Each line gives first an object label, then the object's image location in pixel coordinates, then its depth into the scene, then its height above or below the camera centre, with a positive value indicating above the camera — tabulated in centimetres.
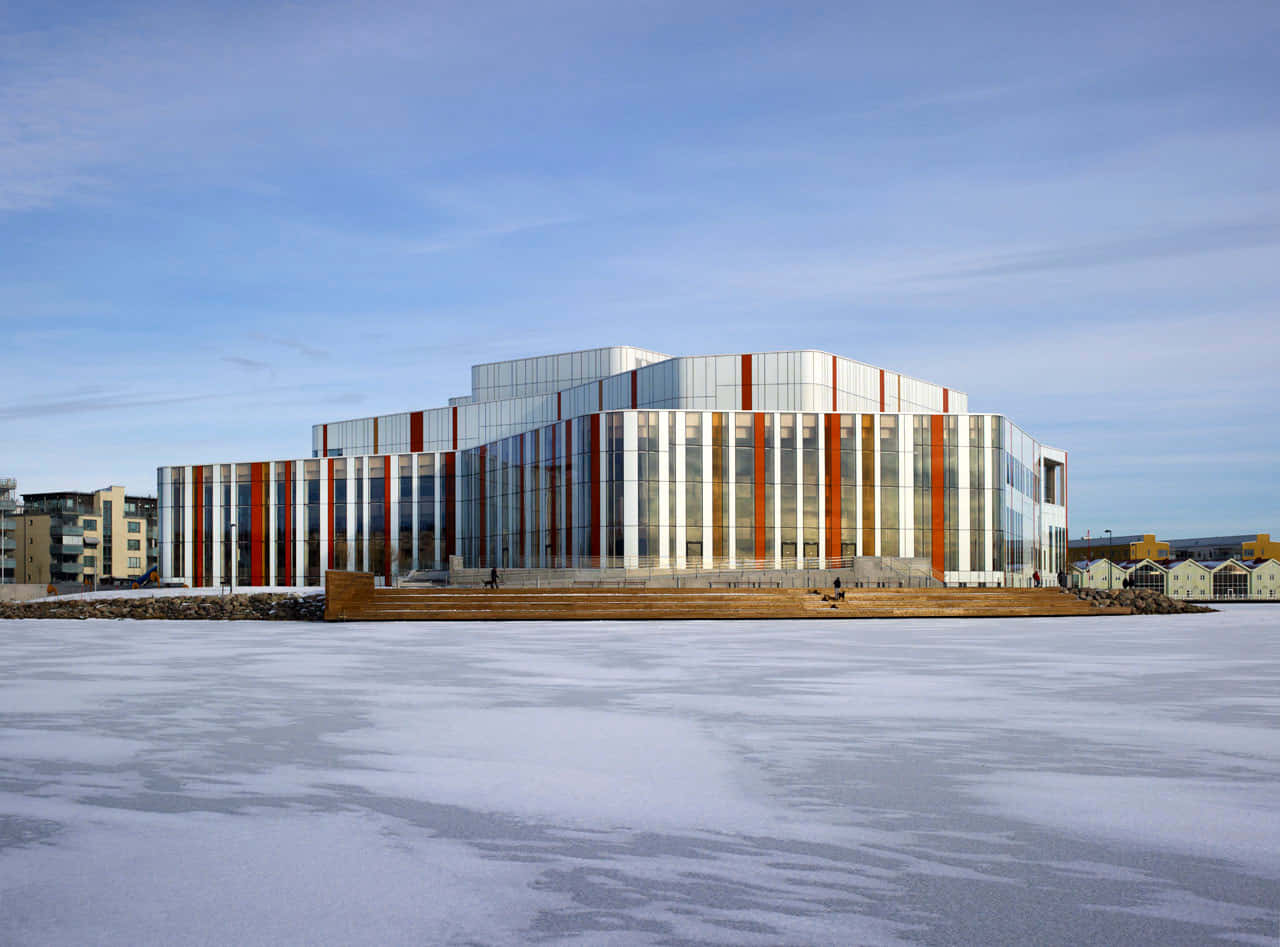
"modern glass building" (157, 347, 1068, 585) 6962 +257
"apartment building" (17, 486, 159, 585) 15075 -103
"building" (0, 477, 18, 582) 14512 +15
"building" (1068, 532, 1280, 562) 18425 -588
